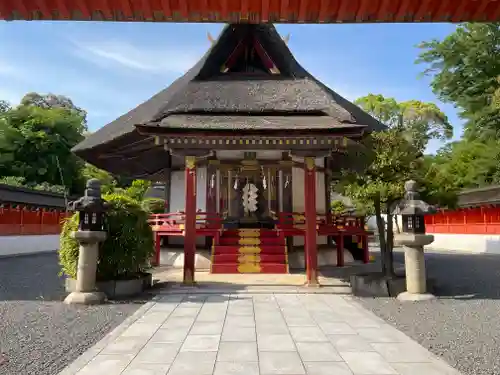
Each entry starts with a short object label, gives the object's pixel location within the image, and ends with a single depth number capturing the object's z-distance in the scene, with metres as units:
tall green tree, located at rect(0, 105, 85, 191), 32.75
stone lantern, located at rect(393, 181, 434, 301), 7.75
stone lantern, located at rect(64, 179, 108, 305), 7.32
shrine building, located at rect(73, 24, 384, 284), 9.34
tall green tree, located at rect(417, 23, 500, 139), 24.75
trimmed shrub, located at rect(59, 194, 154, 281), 8.13
